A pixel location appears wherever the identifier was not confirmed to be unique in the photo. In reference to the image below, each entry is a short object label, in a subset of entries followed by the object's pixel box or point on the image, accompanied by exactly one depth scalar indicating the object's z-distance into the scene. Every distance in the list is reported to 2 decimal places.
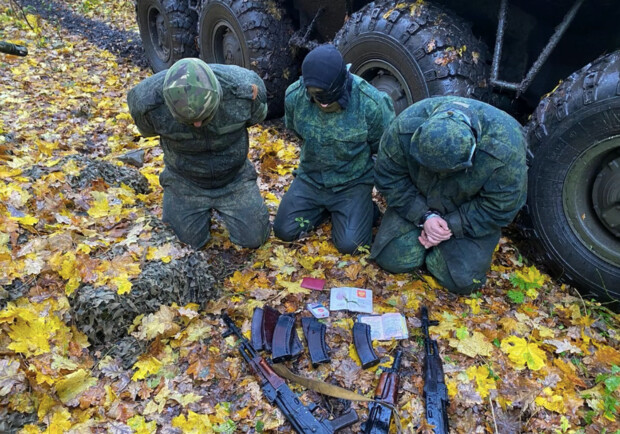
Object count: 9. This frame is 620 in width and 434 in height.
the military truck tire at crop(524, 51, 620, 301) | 2.89
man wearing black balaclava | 3.16
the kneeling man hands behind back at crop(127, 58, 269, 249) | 2.90
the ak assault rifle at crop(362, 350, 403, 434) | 2.42
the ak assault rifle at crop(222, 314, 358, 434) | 2.42
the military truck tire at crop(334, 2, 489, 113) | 3.55
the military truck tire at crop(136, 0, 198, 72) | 6.37
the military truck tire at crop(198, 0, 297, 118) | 5.07
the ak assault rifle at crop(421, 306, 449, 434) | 2.45
